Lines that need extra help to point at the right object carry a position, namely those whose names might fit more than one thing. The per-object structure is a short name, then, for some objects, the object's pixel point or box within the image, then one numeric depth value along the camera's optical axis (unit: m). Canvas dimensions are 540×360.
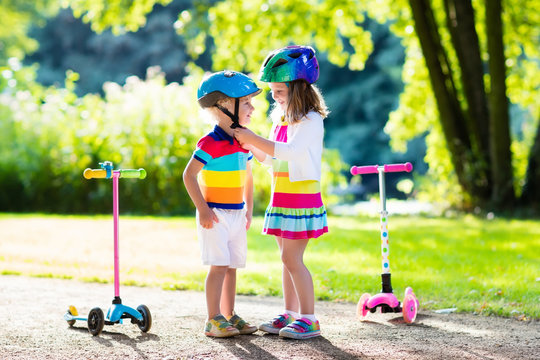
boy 7.66
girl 7.71
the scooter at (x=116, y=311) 7.95
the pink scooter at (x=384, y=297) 8.47
